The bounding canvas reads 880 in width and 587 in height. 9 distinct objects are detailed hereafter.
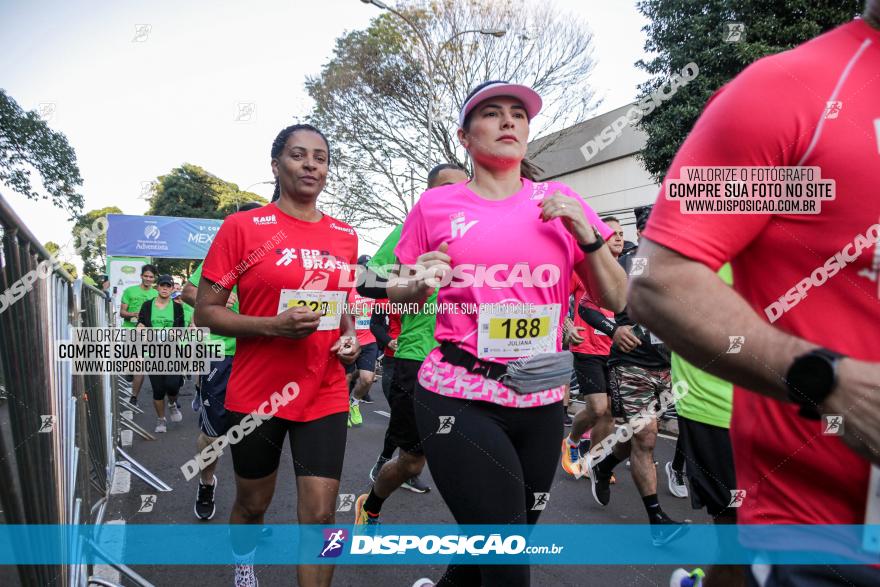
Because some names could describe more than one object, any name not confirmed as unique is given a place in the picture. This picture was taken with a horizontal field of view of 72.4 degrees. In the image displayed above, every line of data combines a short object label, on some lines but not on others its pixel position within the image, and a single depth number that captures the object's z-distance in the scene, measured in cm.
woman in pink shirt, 209
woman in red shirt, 276
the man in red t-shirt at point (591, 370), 527
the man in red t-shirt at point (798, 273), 86
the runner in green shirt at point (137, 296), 991
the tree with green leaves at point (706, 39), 1166
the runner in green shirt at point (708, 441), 284
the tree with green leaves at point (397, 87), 1659
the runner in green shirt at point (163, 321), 801
